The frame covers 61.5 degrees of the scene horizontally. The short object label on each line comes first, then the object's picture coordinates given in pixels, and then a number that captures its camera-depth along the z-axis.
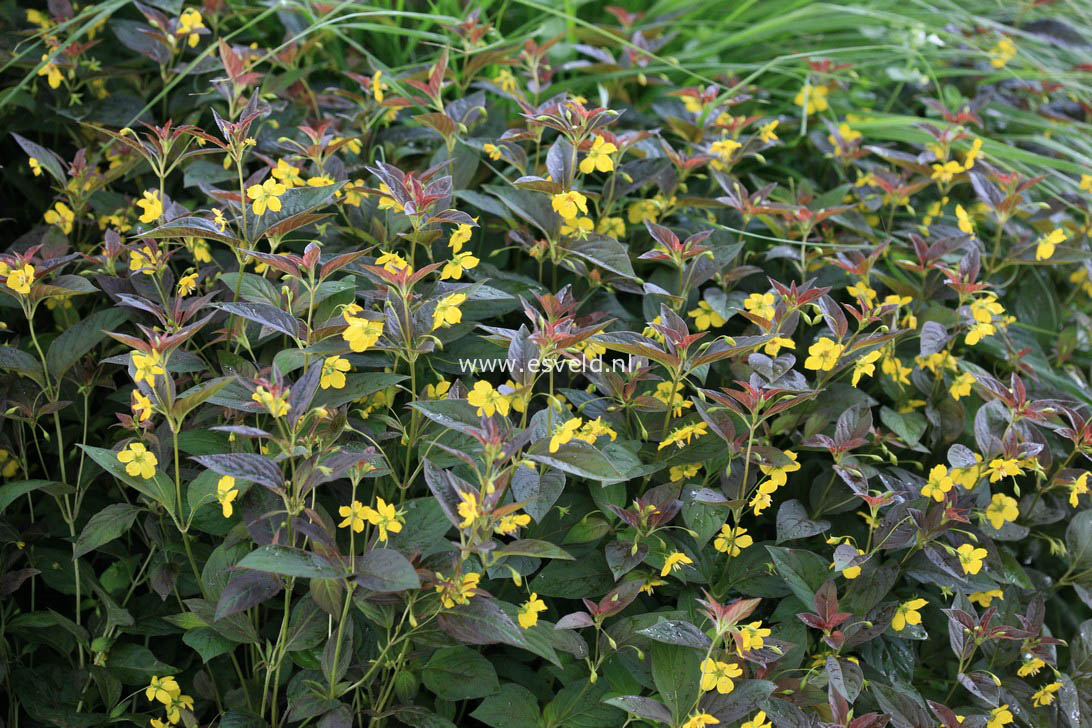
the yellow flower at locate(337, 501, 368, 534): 0.84
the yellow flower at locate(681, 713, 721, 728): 0.85
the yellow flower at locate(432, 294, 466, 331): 0.91
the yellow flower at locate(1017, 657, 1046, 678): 1.04
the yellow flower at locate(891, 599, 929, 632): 0.98
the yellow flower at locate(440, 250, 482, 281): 1.02
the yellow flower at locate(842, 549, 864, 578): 0.96
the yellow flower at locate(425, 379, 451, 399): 1.00
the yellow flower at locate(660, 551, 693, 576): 0.95
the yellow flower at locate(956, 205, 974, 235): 1.27
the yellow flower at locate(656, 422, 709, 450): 1.02
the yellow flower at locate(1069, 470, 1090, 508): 1.06
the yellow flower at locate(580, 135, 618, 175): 1.08
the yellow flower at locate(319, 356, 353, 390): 0.91
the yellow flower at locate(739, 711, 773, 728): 0.87
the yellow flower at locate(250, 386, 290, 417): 0.80
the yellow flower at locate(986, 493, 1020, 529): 1.09
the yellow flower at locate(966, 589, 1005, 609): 1.09
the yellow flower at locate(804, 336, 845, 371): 1.03
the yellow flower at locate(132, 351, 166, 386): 0.85
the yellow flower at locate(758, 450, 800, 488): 0.98
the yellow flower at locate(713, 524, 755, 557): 1.00
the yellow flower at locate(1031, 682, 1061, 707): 1.03
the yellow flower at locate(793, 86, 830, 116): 1.59
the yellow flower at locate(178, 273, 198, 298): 1.03
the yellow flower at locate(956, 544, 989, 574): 0.99
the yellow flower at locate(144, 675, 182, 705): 0.95
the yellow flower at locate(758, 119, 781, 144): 1.36
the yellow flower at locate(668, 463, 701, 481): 1.04
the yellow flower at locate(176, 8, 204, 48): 1.33
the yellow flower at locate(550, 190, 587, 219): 1.05
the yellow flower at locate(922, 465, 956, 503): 1.01
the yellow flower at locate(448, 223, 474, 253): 1.04
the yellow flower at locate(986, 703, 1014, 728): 0.96
